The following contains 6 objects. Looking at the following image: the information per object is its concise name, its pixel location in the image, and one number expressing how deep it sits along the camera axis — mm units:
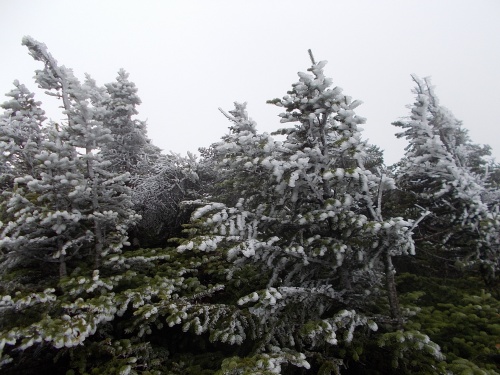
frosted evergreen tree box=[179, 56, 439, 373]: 4375
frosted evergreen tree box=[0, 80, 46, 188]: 8352
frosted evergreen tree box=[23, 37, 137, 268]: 6055
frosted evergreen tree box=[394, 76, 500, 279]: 6598
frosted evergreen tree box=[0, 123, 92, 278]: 5195
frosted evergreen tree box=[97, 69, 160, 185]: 12984
